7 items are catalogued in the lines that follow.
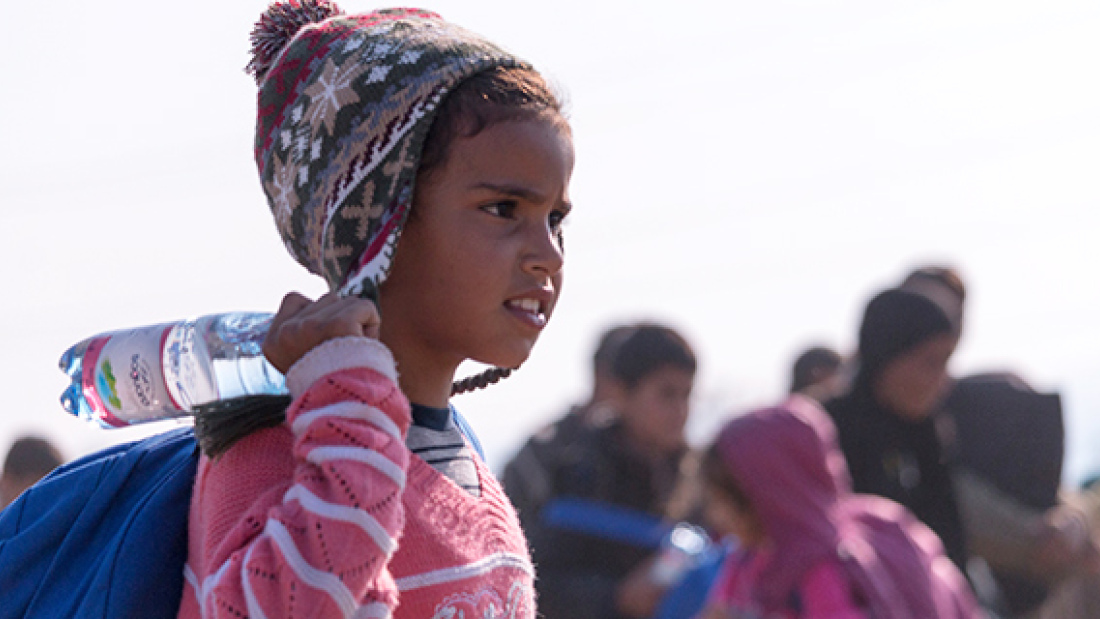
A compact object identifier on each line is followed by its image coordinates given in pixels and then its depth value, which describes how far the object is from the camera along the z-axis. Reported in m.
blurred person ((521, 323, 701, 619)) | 10.56
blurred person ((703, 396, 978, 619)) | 8.55
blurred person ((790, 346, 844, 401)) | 14.45
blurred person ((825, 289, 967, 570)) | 10.58
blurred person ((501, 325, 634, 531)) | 10.69
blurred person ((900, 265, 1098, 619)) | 11.20
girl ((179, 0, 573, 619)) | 3.63
